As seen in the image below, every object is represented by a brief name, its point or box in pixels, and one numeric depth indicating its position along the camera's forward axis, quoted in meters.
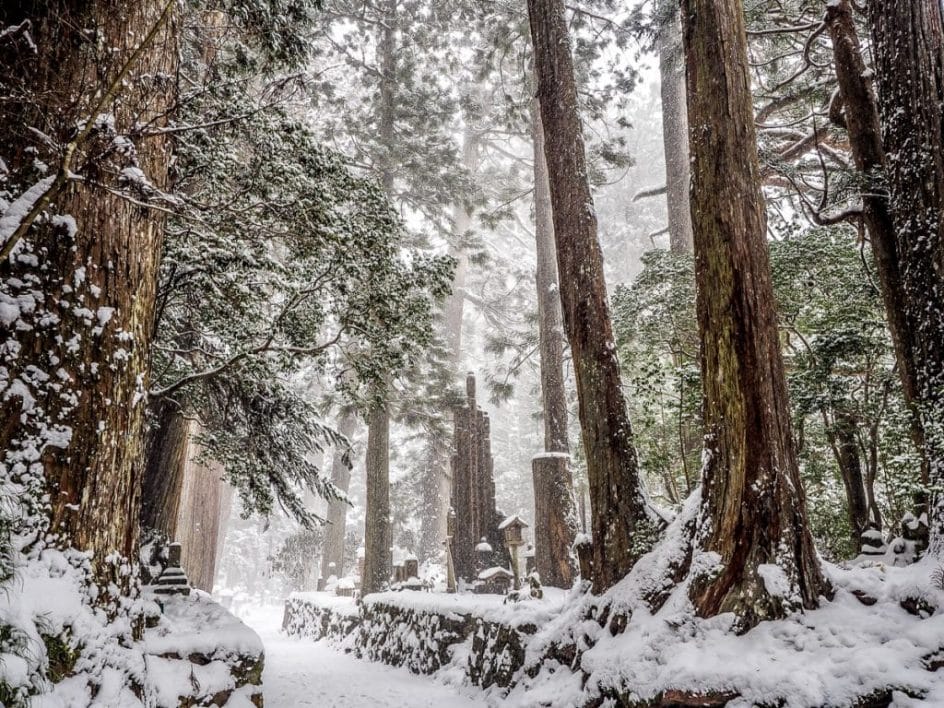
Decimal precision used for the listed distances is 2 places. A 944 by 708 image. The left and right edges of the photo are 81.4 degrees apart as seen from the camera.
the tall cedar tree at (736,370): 3.63
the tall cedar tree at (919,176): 3.84
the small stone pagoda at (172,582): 5.14
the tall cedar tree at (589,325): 5.02
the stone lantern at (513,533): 8.84
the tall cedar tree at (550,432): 8.39
